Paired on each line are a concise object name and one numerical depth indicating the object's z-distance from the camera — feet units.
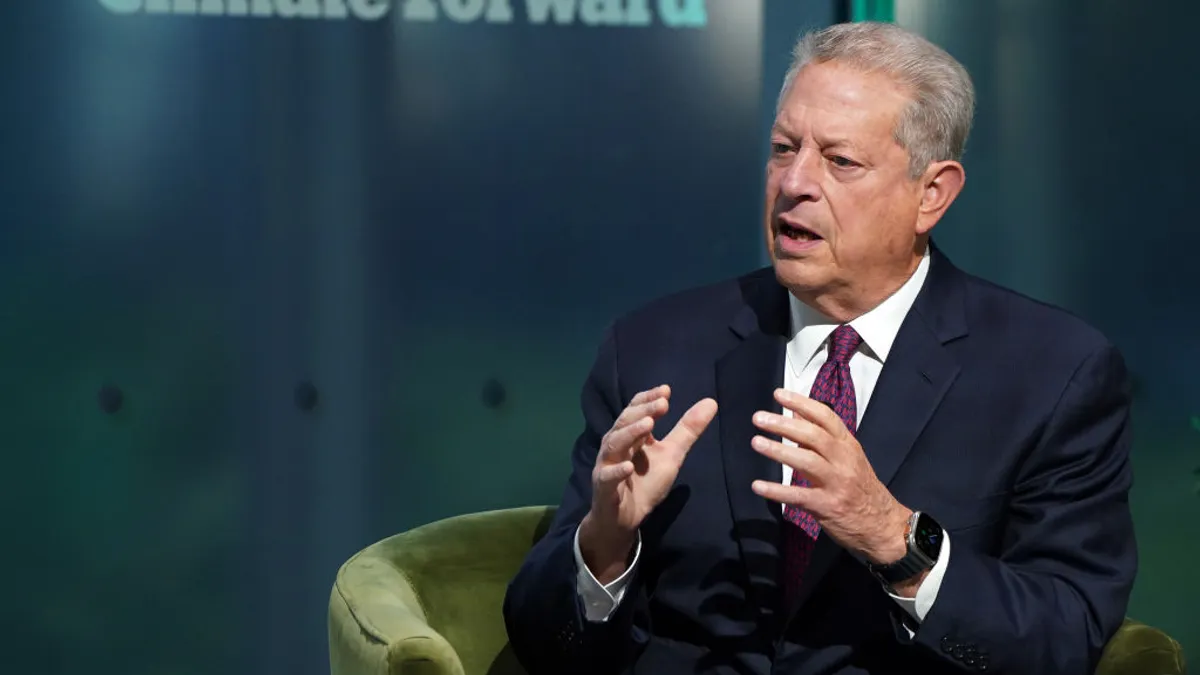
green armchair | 13.96
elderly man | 13.52
